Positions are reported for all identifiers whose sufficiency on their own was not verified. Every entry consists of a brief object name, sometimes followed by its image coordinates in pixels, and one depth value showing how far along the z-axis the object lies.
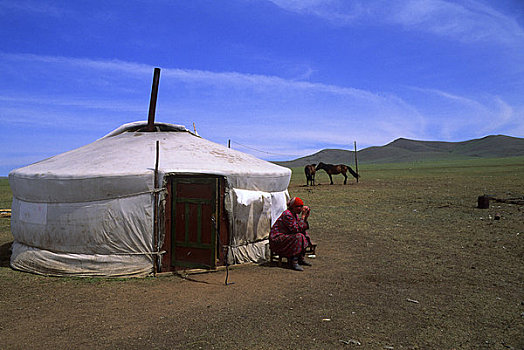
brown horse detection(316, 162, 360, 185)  25.10
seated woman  6.45
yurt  6.04
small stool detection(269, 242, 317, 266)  6.83
